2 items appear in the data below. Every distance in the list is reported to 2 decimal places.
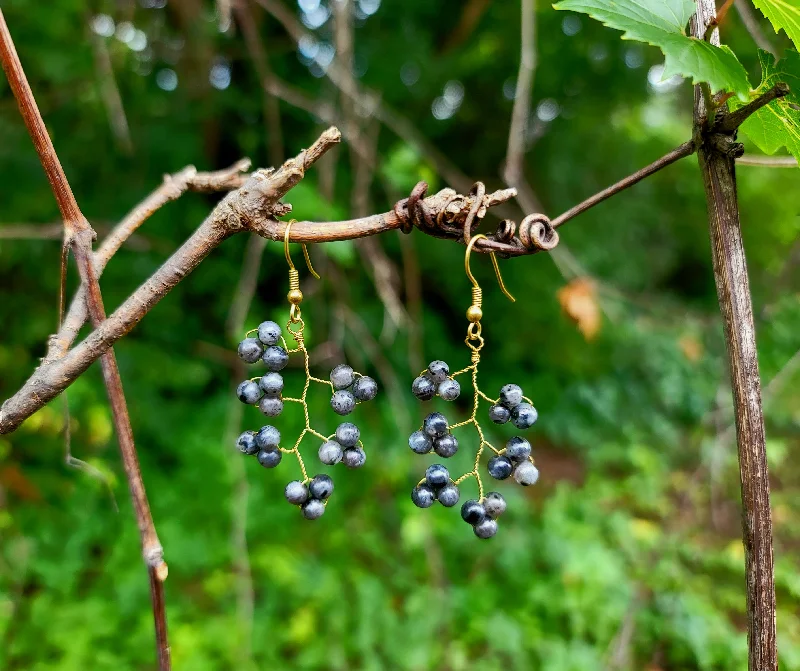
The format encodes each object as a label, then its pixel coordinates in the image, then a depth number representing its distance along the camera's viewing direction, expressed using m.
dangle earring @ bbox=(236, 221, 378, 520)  0.15
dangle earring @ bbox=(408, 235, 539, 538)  0.15
